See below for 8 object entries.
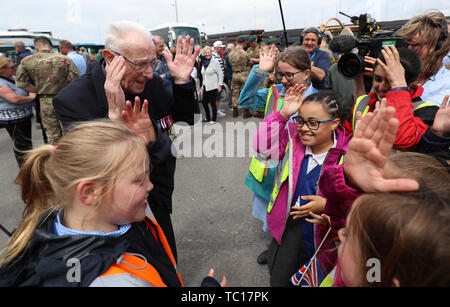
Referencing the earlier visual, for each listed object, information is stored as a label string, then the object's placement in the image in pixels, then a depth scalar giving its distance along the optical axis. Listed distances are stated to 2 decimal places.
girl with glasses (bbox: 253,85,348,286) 1.51
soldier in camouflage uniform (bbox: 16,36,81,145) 3.89
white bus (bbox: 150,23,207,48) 12.95
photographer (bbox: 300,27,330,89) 3.54
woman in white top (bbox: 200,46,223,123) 6.37
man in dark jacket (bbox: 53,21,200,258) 1.39
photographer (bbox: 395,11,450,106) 1.68
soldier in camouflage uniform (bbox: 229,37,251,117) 6.84
